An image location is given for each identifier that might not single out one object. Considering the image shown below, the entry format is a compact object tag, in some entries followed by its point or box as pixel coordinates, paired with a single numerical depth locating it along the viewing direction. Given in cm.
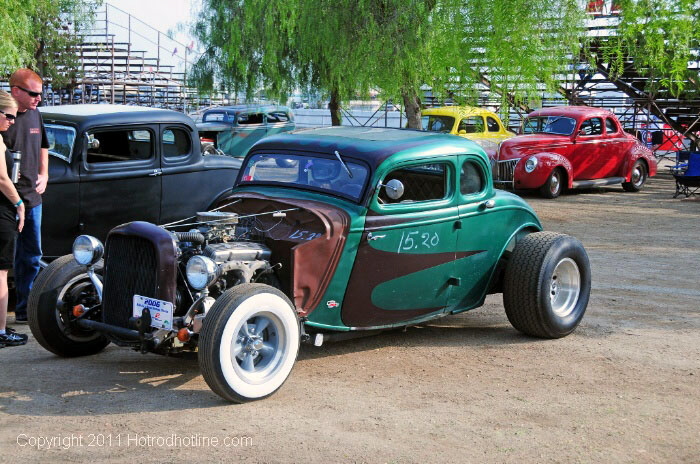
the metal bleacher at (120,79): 3422
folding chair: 1711
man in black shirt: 720
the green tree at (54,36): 1940
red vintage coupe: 1759
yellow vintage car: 1933
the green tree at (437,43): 1322
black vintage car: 852
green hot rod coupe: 557
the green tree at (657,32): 1445
